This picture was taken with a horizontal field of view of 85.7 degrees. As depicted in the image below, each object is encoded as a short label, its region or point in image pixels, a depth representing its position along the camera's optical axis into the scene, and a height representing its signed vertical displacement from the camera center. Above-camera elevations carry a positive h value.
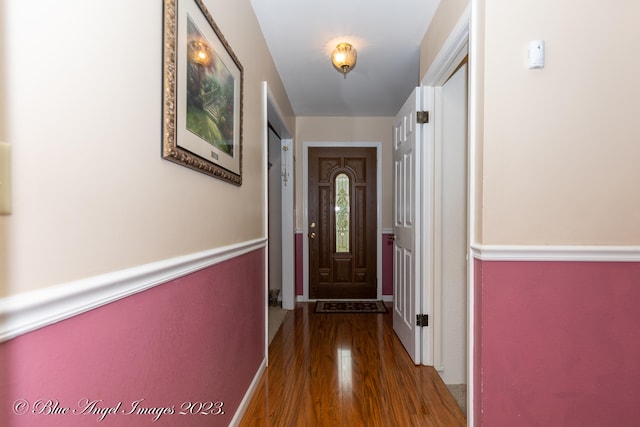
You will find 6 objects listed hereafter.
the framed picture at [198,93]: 1.03 +0.44
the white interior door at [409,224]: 2.38 -0.07
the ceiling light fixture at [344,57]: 2.43 +1.12
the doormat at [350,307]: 3.80 -1.06
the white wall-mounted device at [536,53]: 1.34 +0.63
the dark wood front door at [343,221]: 4.29 -0.08
